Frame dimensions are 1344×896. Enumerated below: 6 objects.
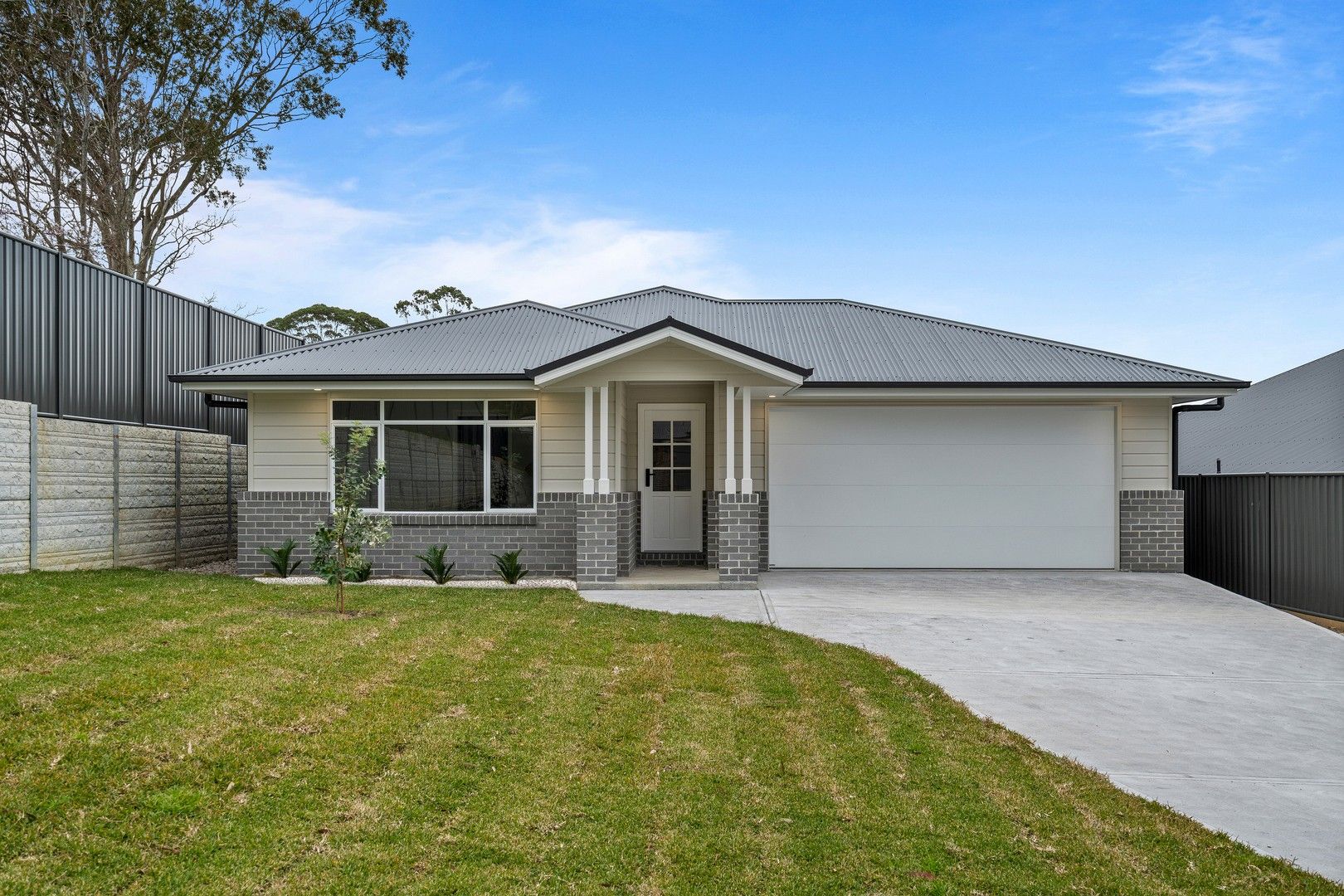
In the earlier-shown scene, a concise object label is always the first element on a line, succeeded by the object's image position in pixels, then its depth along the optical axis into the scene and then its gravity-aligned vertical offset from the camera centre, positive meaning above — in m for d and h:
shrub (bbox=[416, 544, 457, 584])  11.16 -1.35
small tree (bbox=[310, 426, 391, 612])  8.05 -0.68
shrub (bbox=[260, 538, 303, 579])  11.30 -1.28
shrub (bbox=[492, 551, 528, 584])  11.16 -1.38
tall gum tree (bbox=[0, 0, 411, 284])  18.38 +8.25
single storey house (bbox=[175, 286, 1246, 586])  11.09 +0.29
